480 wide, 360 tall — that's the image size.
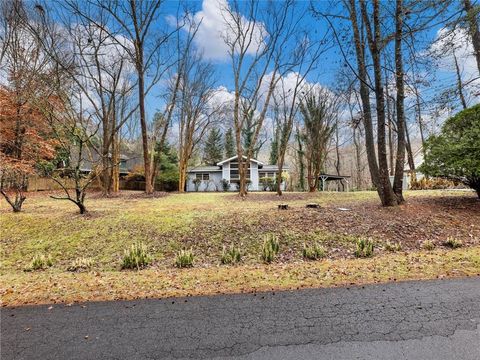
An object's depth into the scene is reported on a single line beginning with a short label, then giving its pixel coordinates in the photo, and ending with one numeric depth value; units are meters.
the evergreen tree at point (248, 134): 30.69
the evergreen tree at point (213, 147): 38.84
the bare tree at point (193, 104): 20.31
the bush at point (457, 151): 8.88
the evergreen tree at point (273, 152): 34.01
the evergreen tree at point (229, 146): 38.31
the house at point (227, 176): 28.88
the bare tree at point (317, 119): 19.62
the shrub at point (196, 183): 29.17
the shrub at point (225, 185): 28.08
